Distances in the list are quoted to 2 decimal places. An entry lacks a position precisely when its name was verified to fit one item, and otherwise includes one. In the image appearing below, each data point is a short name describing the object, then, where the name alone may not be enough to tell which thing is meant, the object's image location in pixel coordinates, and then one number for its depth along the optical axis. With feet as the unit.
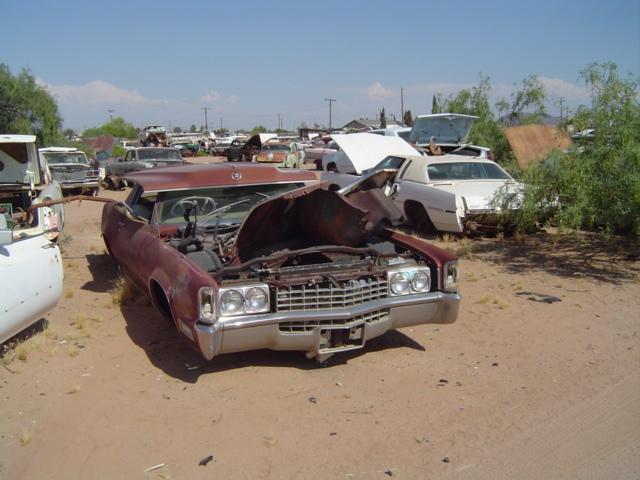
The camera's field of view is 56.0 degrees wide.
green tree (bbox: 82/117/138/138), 279.28
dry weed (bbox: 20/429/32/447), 12.36
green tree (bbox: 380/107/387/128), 209.28
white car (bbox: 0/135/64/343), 15.03
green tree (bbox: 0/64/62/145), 87.97
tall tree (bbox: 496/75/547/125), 61.98
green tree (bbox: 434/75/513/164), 62.80
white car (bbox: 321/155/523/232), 31.53
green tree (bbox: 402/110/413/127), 191.10
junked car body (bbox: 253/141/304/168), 86.58
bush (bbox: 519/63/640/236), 24.81
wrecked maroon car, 14.69
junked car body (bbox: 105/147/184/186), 71.46
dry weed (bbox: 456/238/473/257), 30.14
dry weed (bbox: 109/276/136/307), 21.91
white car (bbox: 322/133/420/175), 41.24
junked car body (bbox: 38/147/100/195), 61.98
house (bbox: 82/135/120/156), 146.61
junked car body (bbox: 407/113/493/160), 56.00
